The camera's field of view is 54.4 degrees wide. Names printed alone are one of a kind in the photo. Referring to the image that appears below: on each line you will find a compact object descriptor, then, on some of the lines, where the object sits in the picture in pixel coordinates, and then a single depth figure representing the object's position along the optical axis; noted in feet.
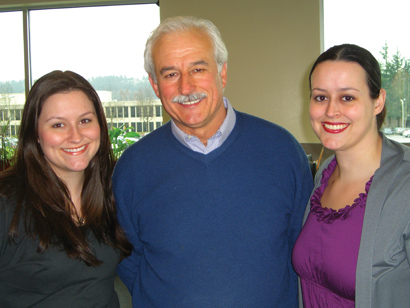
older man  5.08
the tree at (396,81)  17.31
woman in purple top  4.08
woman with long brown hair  4.47
